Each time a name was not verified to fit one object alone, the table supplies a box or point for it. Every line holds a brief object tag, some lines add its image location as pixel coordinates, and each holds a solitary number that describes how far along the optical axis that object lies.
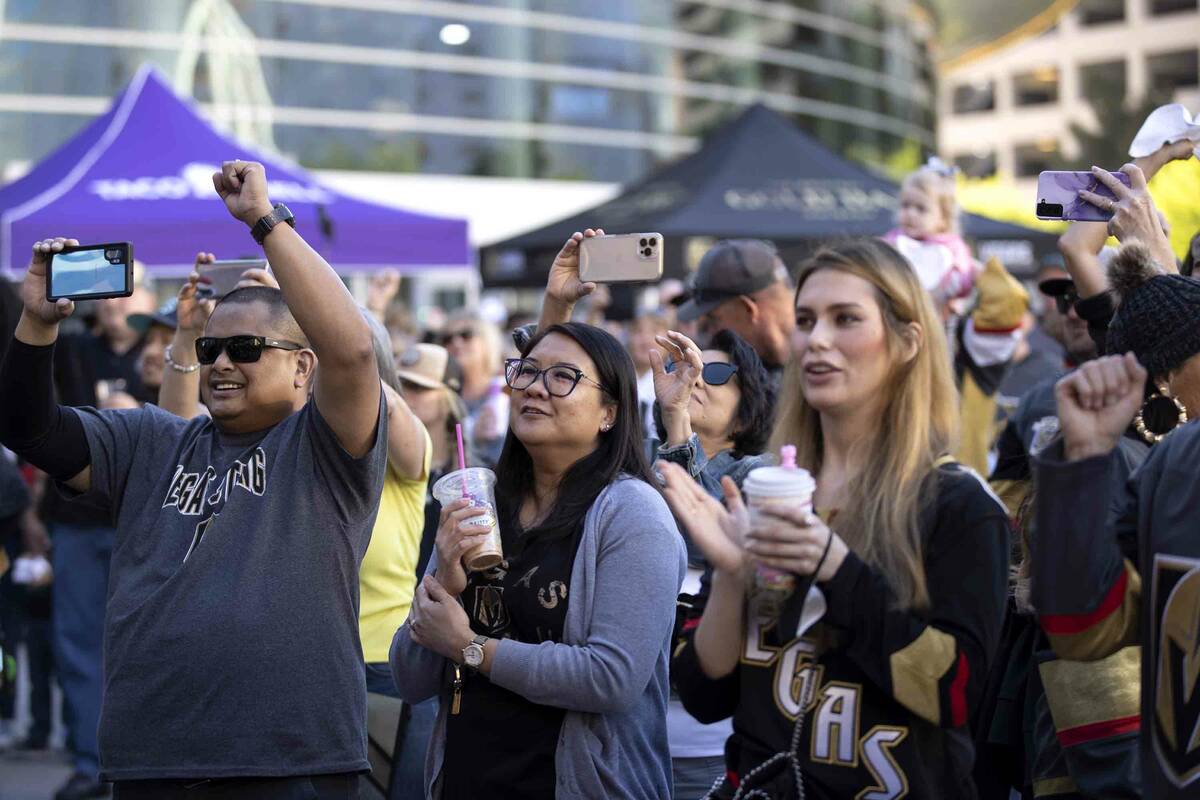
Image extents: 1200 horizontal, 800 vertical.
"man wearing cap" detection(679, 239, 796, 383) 5.32
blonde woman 2.64
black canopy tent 9.91
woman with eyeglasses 3.28
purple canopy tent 9.35
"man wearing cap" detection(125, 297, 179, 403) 6.42
